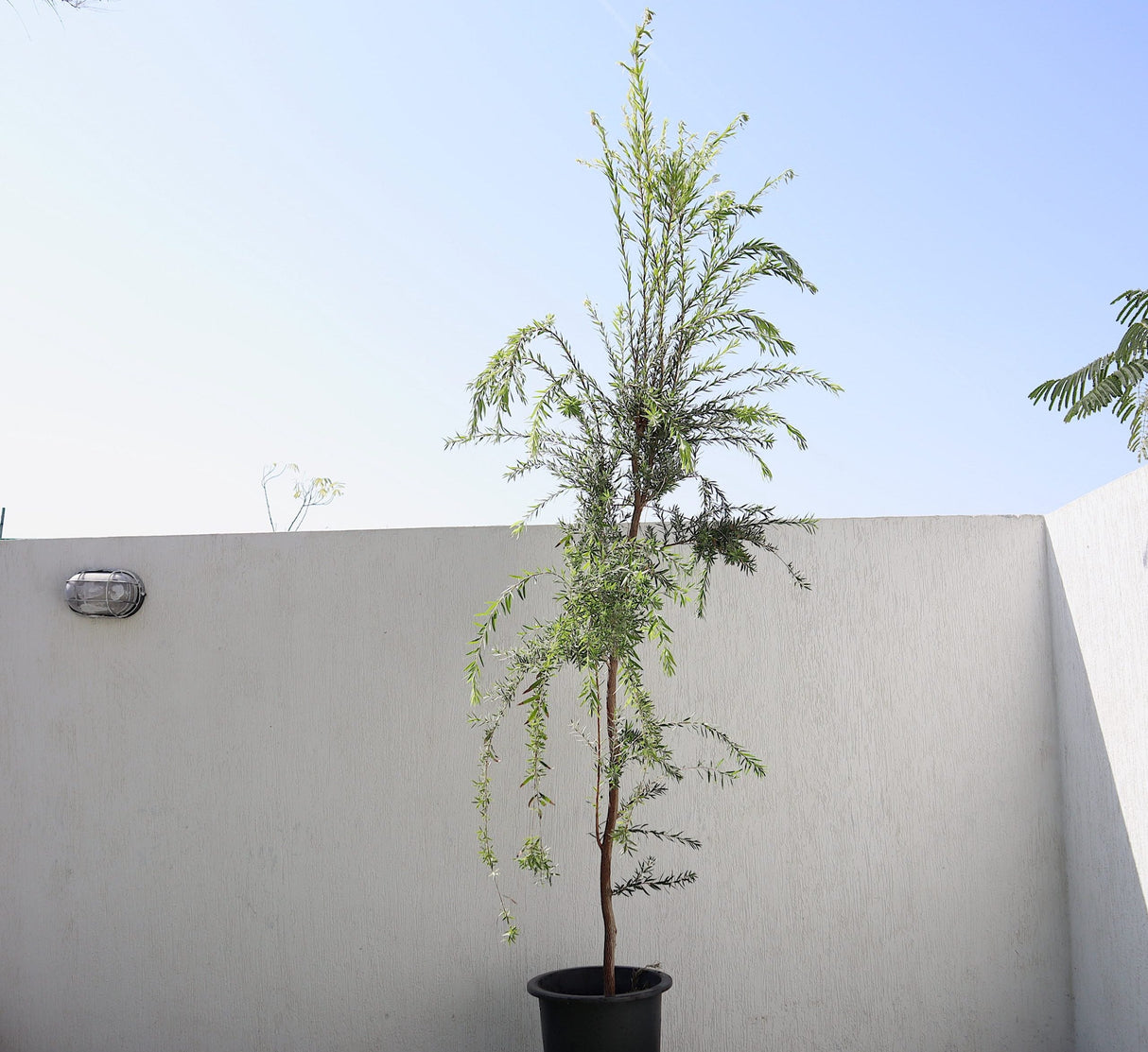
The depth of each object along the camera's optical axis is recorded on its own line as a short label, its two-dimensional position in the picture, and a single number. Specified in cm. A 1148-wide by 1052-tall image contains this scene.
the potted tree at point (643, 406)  239
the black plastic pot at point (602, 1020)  237
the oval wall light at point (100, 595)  323
